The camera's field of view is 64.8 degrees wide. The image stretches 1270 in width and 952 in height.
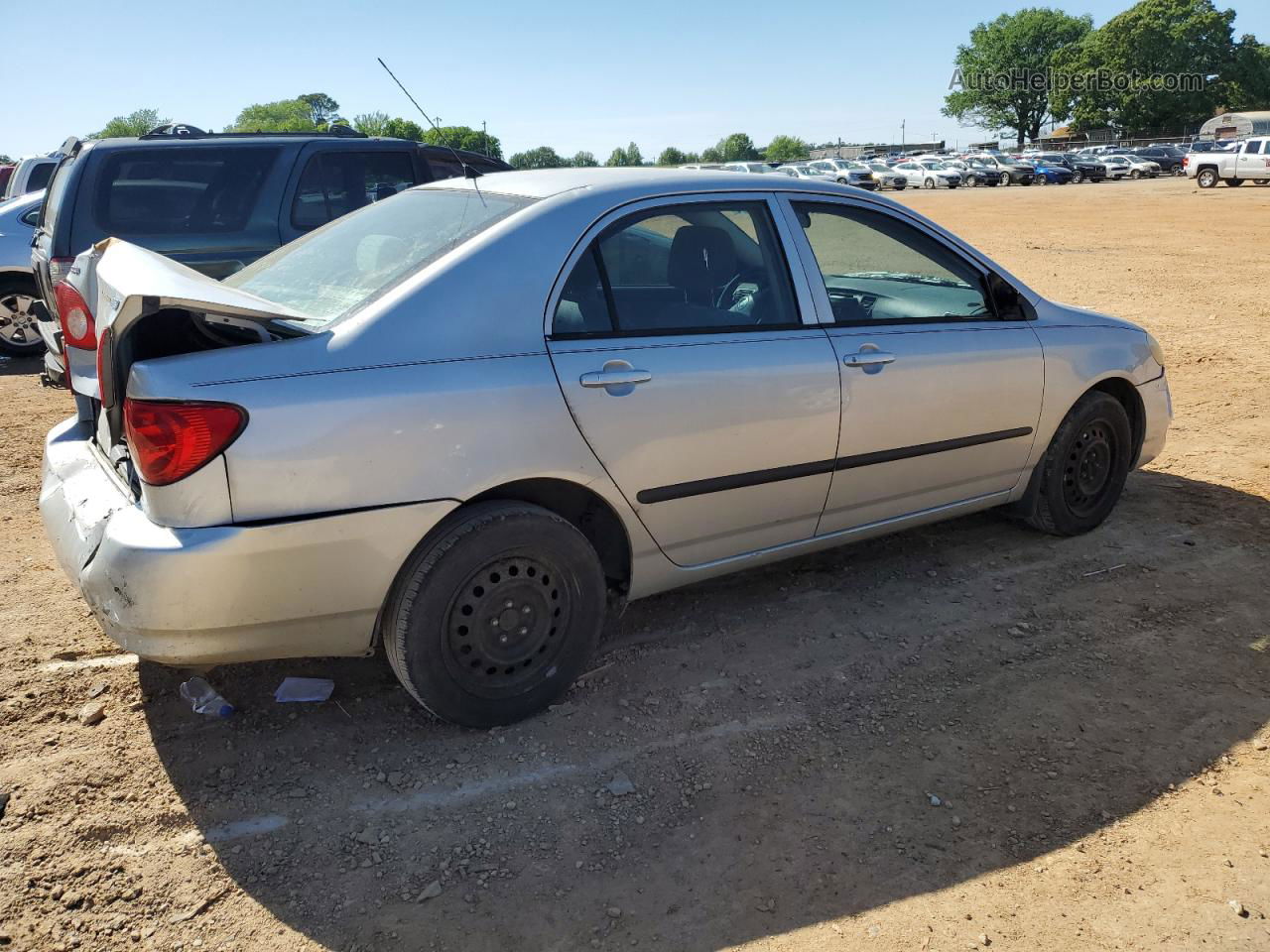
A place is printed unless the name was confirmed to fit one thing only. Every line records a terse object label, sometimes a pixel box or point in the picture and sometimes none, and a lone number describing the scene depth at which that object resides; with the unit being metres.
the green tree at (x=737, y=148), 121.19
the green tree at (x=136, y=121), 93.51
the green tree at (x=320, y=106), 126.98
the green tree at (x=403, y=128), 74.12
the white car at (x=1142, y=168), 50.01
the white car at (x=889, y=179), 52.53
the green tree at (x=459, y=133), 57.09
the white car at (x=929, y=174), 50.84
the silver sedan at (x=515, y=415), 2.64
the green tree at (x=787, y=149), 120.19
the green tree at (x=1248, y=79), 89.94
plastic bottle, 3.25
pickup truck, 33.66
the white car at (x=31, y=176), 12.51
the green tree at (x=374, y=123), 81.94
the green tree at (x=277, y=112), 111.00
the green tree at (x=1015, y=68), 105.62
